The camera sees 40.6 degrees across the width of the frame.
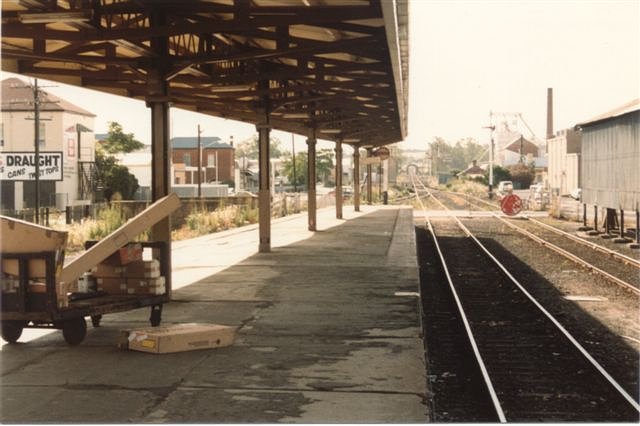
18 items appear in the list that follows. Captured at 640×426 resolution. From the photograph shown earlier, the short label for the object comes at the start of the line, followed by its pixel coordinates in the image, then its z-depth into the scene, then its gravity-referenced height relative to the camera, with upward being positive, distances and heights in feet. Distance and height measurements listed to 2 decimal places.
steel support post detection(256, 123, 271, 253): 72.08 -0.02
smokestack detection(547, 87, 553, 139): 388.66 +34.78
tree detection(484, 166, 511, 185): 346.70 +4.82
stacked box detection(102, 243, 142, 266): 36.14 -2.81
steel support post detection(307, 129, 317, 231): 101.50 +0.87
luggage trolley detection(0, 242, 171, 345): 30.96 -4.45
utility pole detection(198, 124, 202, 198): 194.04 +2.54
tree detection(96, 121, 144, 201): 197.58 +2.70
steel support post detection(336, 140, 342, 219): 131.75 +1.24
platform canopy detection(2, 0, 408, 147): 41.37 +8.15
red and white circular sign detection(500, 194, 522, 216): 96.94 -2.17
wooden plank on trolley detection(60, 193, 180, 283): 32.42 -1.98
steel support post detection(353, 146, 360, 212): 156.56 +1.10
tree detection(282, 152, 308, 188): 409.90 +8.32
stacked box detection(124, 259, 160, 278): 36.32 -3.36
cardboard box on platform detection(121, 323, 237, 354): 31.68 -5.58
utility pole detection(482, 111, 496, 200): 234.60 +17.18
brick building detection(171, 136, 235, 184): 365.61 +12.99
